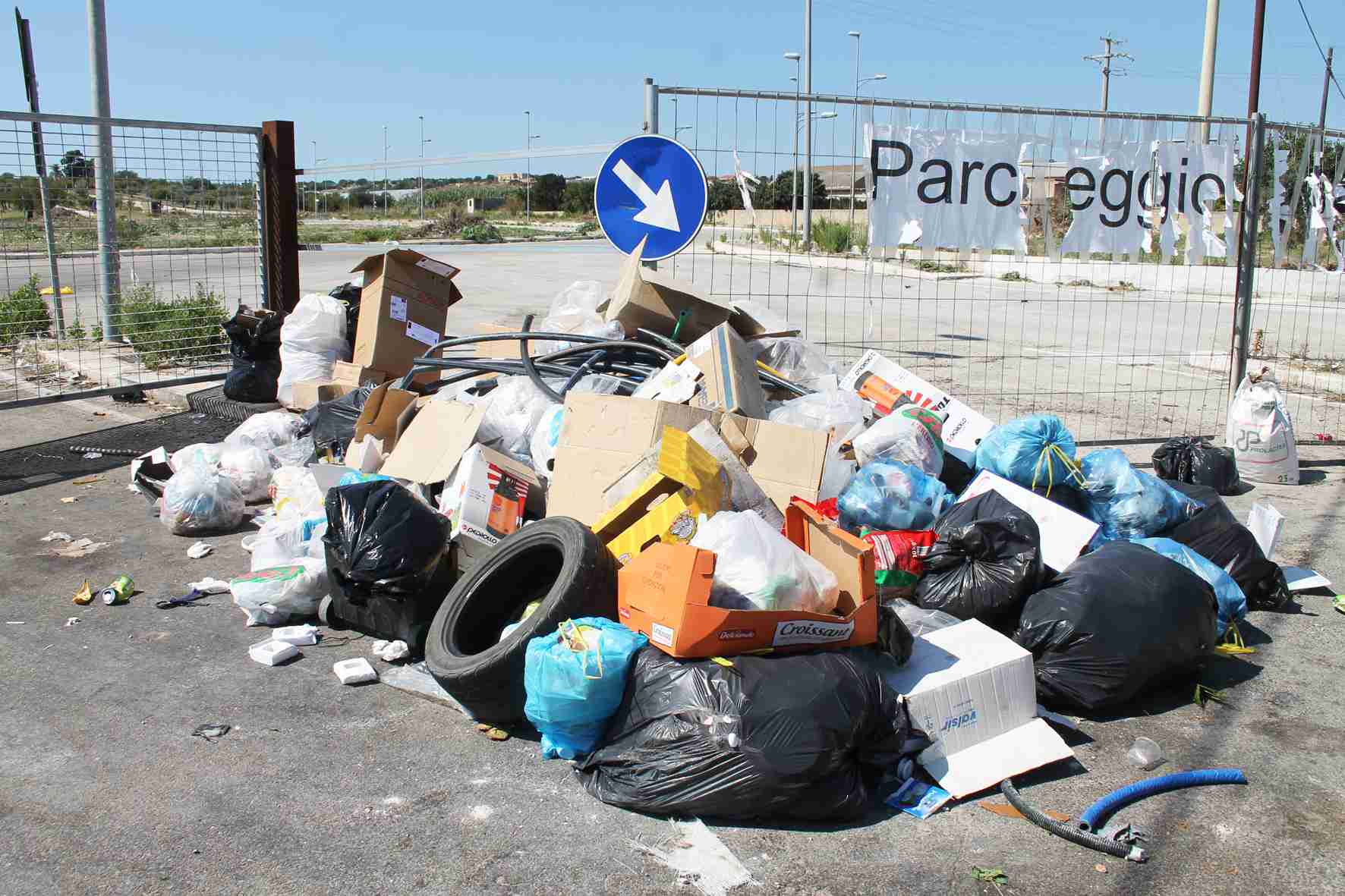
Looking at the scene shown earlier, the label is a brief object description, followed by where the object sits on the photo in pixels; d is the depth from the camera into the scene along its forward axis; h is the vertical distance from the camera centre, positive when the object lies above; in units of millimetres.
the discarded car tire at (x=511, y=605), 3176 -1135
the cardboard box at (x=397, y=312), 6793 -362
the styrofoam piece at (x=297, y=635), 3914 -1389
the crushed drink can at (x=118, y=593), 4305 -1362
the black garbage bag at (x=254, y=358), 7230 -707
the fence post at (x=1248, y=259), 7031 +8
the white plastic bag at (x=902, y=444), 4688 -809
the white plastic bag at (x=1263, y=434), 6223 -1008
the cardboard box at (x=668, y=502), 3580 -839
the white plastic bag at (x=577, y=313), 6117 -331
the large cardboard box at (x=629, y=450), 4266 -779
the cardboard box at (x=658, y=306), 5676 -259
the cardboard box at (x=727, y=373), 4836 -534
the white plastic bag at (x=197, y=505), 5137 -1203
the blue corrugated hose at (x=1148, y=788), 2853 -1470
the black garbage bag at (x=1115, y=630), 3432 -1206
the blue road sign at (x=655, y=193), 5699 +342
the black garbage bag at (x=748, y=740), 2740 -1256
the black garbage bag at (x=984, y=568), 3674 -1073
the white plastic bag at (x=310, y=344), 6949 -580
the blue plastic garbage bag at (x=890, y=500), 4230 -956
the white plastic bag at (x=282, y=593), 4070 -1282
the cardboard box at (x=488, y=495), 4156 -960
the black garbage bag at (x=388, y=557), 3750 -1061
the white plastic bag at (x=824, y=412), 4977 -720
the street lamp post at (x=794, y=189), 6289 +431
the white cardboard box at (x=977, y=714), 3059 -1341
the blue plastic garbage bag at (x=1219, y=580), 4102 -1229
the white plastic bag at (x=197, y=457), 5457 -1048
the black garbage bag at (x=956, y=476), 5109 -1028
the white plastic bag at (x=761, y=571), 3135 -926
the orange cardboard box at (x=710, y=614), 2943 -1010
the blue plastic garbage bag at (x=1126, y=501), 4645 -1047
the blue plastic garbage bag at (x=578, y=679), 2943 -1161
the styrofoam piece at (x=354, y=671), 3609 -1404
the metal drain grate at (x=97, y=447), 6102 -1202
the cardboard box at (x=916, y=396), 5449 -707
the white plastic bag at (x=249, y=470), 5586 -1126
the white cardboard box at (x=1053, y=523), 4145 -1035
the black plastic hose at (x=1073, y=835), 2695 -1471
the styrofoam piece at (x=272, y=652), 3754 -1399
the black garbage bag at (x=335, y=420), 5719 -895
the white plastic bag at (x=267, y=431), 5840 -970
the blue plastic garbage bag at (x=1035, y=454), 4664 -848
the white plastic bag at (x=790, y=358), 5828 -547
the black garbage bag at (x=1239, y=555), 4410 -1213
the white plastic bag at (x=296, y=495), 4812 -1102
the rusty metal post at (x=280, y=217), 8164 +287
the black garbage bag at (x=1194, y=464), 5789 -1099
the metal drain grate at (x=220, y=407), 7250 -1042
